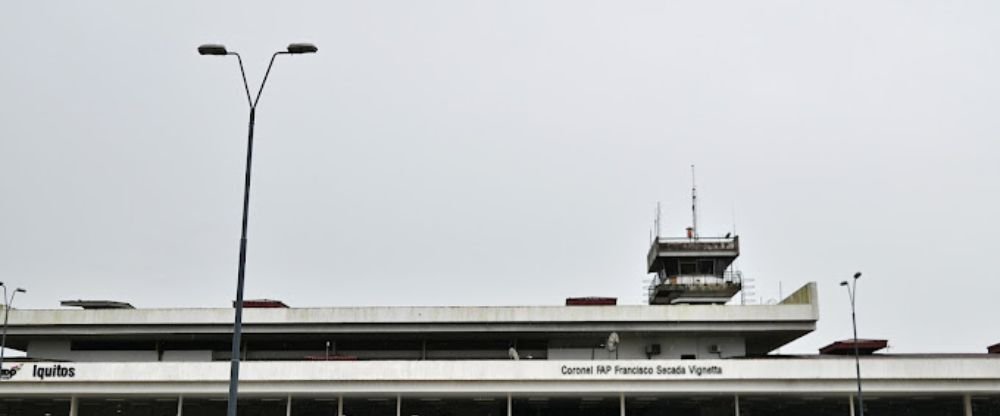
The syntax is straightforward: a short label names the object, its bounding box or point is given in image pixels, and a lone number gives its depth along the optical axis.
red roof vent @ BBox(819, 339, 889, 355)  56.09
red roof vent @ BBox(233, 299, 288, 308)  57.62
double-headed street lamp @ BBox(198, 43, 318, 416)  23.17
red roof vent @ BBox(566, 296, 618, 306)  58.41
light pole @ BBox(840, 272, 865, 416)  44.19
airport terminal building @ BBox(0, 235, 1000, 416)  50.00
